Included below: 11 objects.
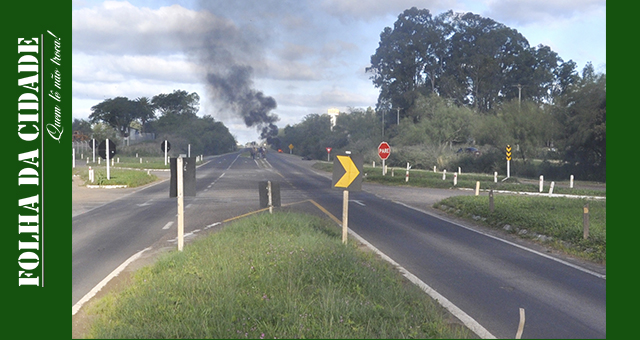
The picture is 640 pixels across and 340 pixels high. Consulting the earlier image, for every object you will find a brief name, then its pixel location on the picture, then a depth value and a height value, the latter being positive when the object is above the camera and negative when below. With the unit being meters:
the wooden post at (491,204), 18.05 -1.39
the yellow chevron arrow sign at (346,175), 11.23 -0.28
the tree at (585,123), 38.47 +2.96
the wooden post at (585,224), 12.73 -1.43
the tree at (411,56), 74.00 +14.58
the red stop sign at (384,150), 38.56 +0.83
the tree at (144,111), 96.11 +8.90
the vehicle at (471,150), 59.18 +1.42
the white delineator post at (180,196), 10.25 -0.68
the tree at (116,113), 87.62 +7.70
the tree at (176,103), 116.25 +12.60
